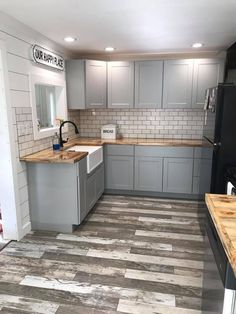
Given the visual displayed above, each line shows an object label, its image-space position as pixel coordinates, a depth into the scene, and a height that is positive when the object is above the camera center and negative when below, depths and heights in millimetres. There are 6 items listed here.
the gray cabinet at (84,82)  3809 +426
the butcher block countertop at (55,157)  2704 -530
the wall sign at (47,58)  2879 +657
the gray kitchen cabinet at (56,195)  2844 -993
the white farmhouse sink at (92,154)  3232 -622
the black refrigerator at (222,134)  2400 -241
